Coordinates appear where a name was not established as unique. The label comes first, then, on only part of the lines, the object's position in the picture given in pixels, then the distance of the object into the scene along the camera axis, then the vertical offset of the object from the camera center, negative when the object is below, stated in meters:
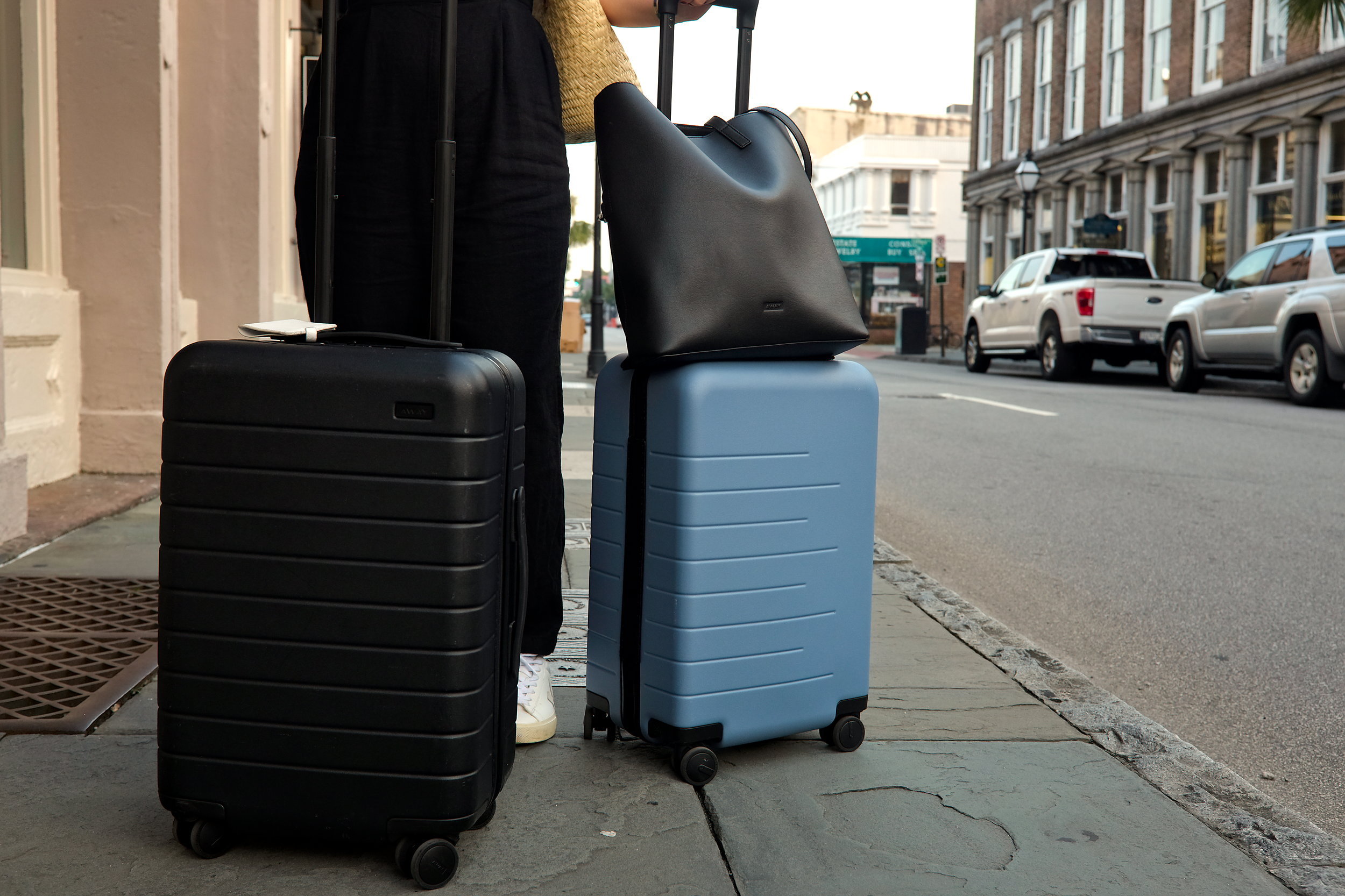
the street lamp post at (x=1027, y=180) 25.69 +3.33
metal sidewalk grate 2.48 -0.77
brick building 20.02 +4.30
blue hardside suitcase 2.14 -0.40
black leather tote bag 2.10 +0.15
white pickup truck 17.09 +0.42
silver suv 12.32 +0.21
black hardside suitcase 1.71 -0.37
